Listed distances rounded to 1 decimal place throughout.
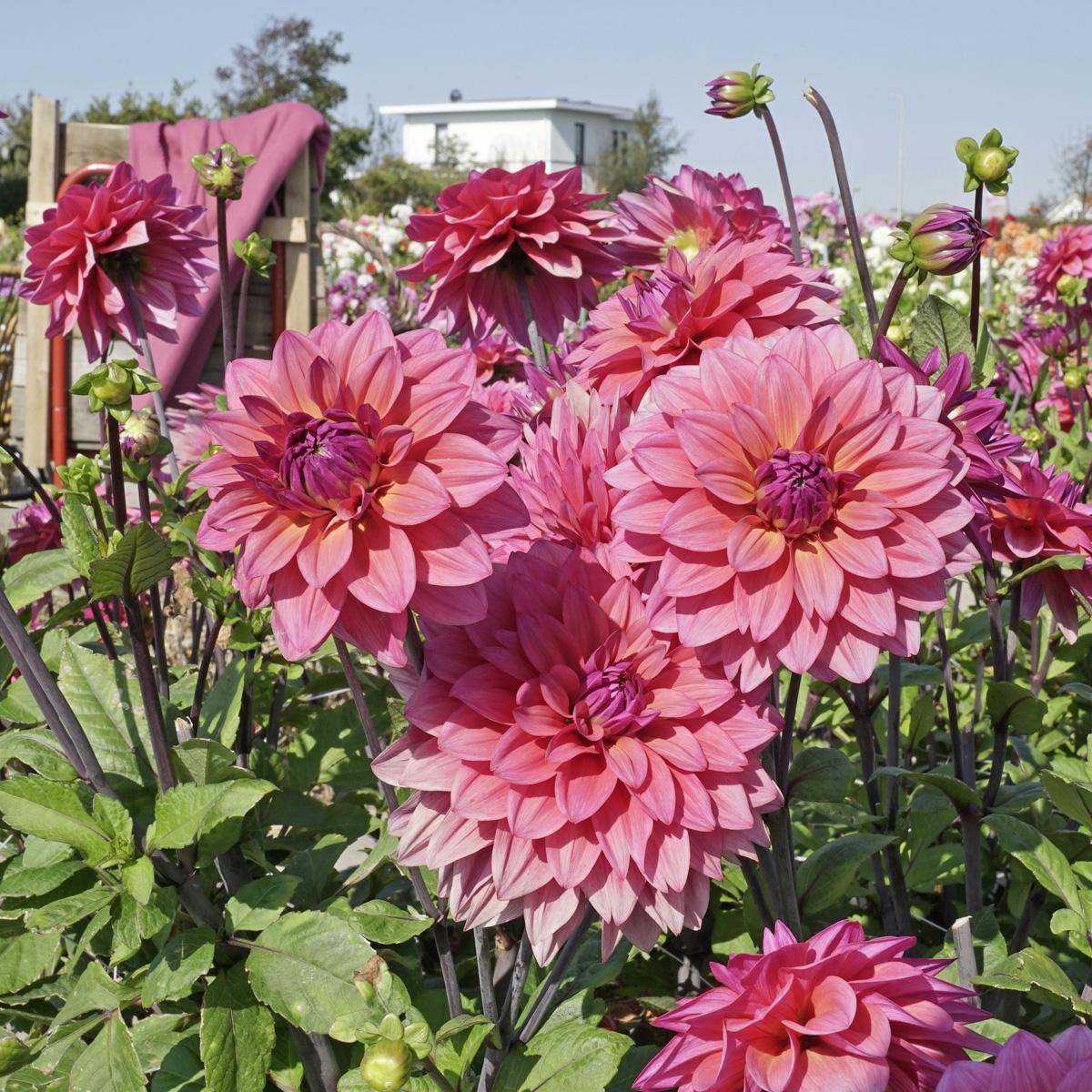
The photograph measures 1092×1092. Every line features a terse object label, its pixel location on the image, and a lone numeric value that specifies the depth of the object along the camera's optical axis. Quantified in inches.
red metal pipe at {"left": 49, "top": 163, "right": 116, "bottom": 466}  189.6
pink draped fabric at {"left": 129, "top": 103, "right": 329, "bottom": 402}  218.5
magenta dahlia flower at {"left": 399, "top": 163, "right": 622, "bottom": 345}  54.8
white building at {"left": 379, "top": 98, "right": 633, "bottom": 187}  1753.2
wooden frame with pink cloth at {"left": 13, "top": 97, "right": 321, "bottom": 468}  201.9
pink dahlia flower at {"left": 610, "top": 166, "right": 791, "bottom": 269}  50.7
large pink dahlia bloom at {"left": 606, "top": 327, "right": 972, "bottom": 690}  30.6
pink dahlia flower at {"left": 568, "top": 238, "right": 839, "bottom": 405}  38.4
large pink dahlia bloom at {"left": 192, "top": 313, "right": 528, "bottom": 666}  29.4
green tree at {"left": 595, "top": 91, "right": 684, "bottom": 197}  1143.0
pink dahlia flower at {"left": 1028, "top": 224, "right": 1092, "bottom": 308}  114.0
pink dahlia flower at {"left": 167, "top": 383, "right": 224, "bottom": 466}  68.3
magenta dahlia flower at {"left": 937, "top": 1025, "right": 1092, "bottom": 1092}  27.3
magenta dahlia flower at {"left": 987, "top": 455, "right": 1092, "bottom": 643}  44.6
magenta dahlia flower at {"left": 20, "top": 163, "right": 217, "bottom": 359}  57.9
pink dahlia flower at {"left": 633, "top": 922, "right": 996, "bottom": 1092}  29.0
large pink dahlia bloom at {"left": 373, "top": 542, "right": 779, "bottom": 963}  30.9
